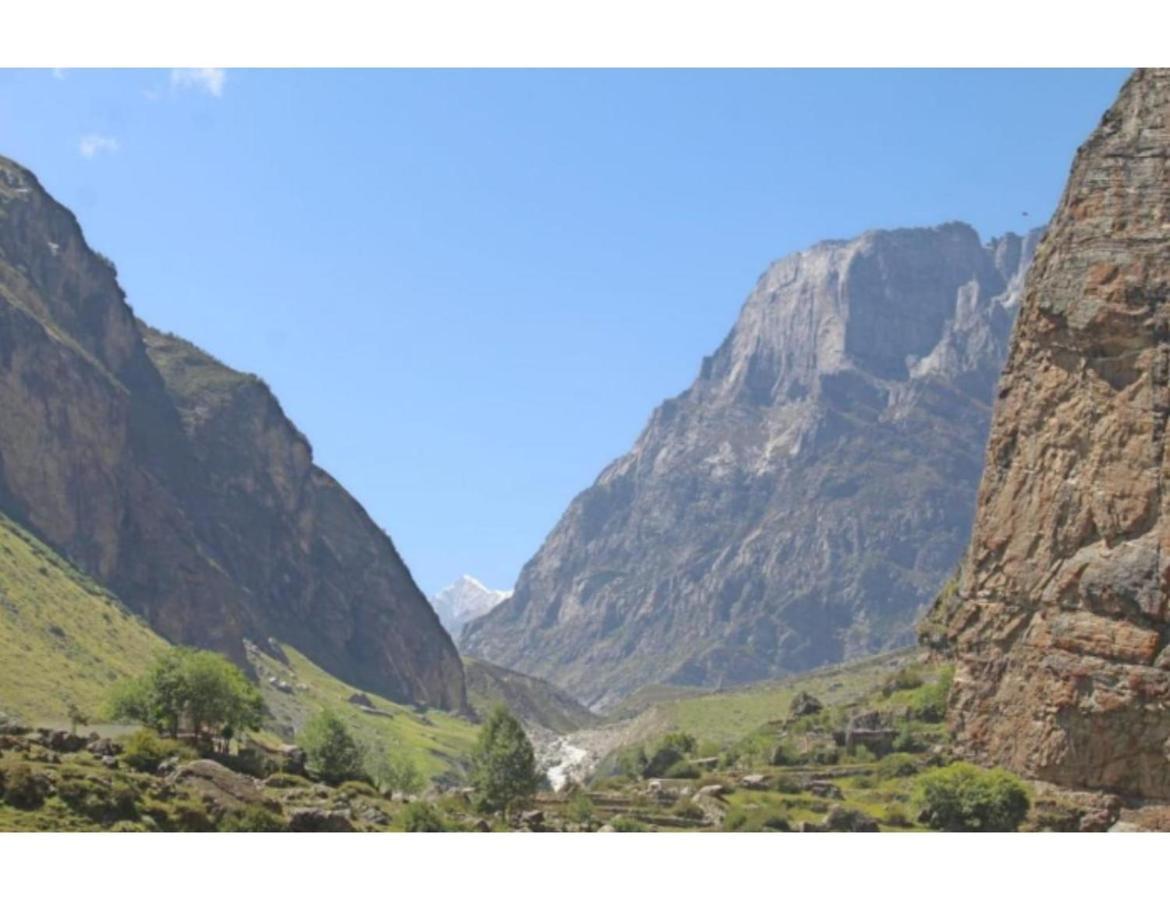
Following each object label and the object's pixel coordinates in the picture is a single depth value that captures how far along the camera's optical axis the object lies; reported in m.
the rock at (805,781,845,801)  107.94
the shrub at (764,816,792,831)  87.25
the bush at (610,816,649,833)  83.25
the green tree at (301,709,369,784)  82.69
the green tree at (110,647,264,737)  84.25
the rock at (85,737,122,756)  66.06
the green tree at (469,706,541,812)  94.75
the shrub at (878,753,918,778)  112.44
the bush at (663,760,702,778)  128.00
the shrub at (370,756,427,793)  118.69
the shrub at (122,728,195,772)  65.44
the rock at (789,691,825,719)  162.88
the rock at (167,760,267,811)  60.97
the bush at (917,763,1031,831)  88.31
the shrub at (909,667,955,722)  131.50
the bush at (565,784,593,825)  90.11
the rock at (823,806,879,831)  87.81
